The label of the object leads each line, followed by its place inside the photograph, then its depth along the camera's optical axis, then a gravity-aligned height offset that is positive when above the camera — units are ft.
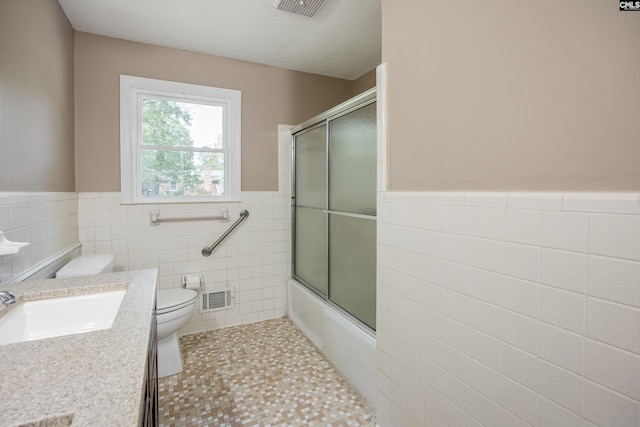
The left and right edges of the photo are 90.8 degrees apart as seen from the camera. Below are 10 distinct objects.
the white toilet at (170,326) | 6.51 -2.50
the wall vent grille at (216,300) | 8.74 -2.64
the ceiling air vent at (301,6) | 6.23 +4.04
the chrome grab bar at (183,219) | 8.09 -0.31
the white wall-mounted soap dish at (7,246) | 3.31 -0.42
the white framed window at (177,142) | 7.91 +1.73
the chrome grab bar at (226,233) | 8.68 -0.76
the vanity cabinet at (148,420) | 2.38 -1.78
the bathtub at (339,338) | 5.66 -2.86
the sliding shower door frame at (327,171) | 6.01 +0.95
